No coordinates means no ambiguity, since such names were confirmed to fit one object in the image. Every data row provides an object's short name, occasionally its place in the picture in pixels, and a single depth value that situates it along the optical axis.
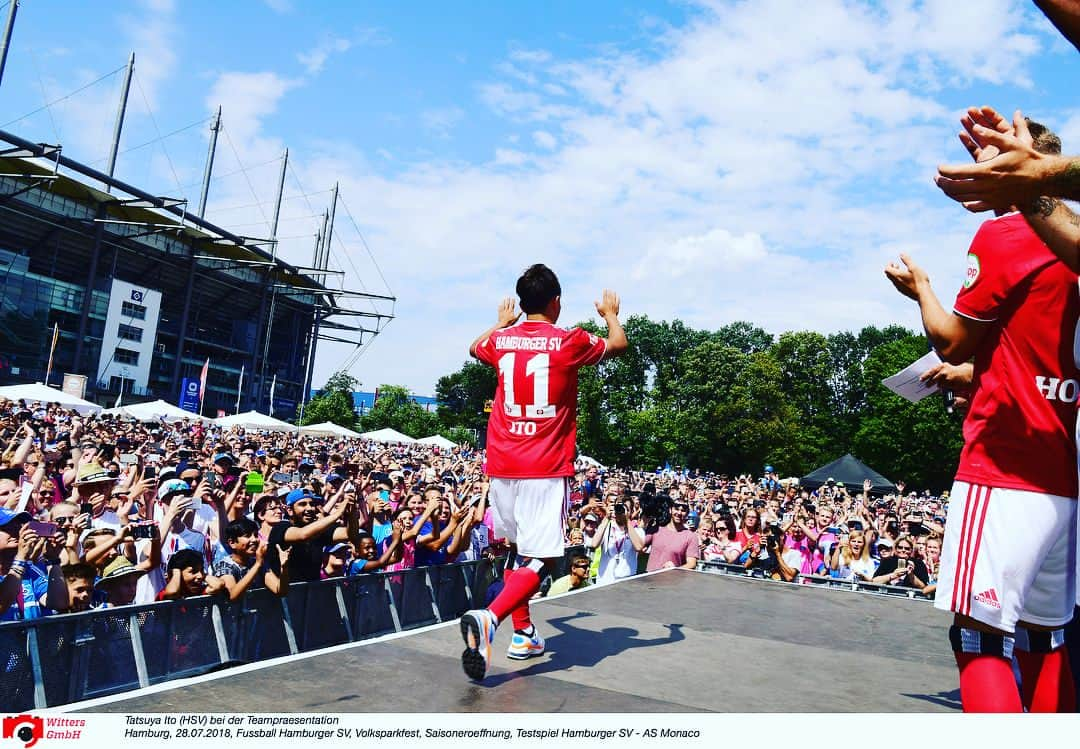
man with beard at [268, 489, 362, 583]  6.25
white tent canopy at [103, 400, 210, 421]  32.59
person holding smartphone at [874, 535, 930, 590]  8.46
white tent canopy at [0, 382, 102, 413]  26.17
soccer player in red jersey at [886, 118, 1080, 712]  2.19
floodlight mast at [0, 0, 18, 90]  39.31
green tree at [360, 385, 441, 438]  82.25
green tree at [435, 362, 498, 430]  90.94
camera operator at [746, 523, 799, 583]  9.20
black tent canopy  31.66
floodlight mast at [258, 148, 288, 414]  67.12
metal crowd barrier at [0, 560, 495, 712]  4.21
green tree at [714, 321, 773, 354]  81.94
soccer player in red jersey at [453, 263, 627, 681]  4.02
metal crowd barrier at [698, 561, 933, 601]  6.60
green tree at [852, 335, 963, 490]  50.78
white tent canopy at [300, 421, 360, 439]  40.44
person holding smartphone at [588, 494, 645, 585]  9.08
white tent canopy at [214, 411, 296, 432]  36.47
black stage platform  2.82
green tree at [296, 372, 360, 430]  79.19
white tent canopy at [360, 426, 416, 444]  41.81
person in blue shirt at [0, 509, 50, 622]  4.80
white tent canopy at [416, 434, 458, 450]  42.22
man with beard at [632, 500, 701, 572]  8.50
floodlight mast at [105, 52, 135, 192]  50.16
